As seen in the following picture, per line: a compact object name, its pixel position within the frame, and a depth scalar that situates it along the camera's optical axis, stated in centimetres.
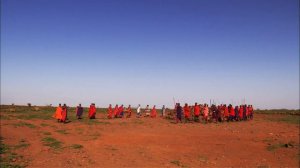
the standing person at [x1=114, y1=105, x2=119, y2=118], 2570
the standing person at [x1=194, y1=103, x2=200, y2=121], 2185
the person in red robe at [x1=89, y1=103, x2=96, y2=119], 2296
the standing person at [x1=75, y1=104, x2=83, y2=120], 2244
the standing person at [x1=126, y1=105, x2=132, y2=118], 2671
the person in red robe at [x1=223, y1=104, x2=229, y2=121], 2273
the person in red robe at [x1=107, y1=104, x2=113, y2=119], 2487
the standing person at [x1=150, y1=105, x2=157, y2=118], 2712
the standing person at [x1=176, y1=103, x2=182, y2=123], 2134
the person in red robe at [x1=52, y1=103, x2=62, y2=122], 2020
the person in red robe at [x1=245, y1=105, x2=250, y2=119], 2520
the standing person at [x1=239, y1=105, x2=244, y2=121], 2407
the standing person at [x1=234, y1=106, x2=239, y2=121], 2345
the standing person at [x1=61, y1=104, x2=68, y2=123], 2007
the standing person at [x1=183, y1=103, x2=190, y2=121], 2155
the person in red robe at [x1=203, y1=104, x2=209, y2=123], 2204
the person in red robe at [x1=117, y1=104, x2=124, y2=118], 2612
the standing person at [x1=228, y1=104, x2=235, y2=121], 2289
